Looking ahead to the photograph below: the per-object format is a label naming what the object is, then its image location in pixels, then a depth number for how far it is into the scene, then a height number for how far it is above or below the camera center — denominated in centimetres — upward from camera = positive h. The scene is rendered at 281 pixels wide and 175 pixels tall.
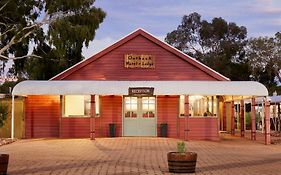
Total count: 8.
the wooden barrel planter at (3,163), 953 -116
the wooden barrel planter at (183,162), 1004 -122
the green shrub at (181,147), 999 -87
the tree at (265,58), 4702 +561
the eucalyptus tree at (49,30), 2413 +456
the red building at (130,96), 2015 +66
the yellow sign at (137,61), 2158 +243
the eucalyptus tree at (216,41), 4475 +738
